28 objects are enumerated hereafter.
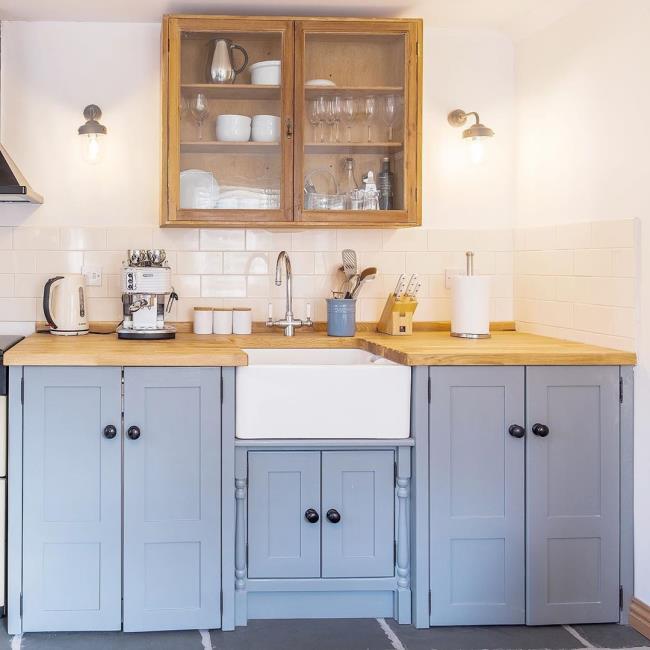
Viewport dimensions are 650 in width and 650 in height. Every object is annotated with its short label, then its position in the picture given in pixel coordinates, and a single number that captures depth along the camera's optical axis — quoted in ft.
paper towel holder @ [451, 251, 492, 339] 10.19
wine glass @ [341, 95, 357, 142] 10.21
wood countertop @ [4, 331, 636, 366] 8.04
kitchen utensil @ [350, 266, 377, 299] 10.55
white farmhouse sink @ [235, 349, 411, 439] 8.30
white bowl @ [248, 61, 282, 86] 9.97
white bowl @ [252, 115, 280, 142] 10.03
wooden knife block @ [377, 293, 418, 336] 10.37
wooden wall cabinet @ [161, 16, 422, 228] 9.87
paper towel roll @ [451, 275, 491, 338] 10.19
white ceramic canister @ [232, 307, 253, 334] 10.68
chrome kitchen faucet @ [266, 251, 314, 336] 10.38
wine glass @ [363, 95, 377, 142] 10.21
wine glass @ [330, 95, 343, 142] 10.17
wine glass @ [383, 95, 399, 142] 10.15
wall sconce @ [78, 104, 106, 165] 10.48
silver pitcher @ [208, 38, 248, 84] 9.96
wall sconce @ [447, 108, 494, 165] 10.80
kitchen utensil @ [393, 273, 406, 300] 10.48
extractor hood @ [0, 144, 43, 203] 9.49
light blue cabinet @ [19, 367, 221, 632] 8.10
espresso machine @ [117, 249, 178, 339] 9.91
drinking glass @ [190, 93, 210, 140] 9.98
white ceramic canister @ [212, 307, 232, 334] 10.71
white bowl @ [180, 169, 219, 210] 9.95
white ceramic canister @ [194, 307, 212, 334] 10.71
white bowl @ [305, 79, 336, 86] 10.01
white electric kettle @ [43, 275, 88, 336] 10.23
